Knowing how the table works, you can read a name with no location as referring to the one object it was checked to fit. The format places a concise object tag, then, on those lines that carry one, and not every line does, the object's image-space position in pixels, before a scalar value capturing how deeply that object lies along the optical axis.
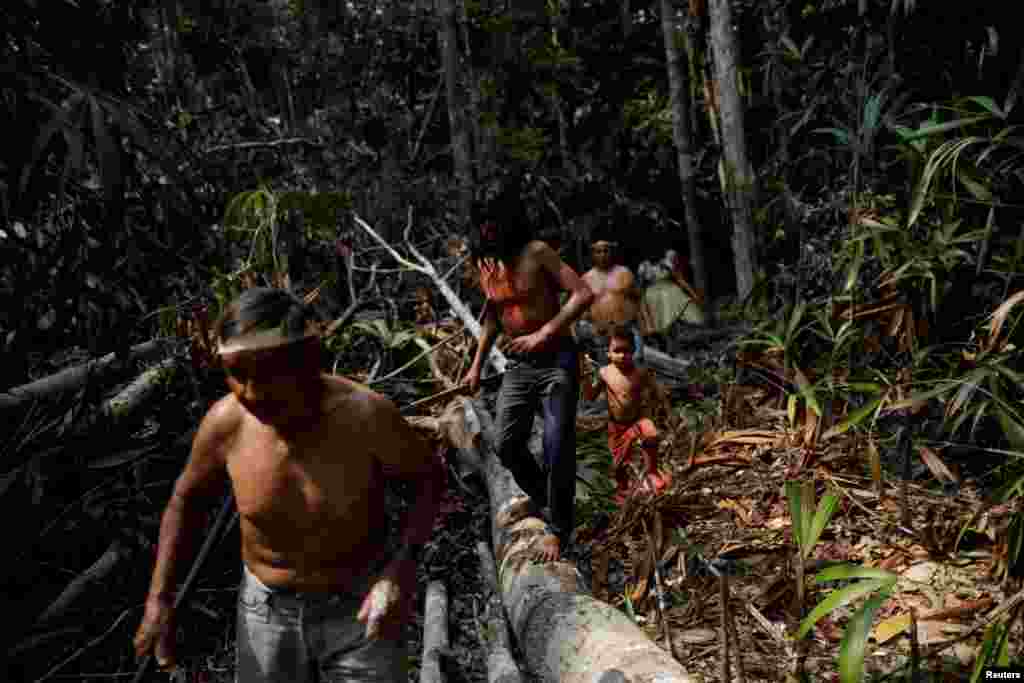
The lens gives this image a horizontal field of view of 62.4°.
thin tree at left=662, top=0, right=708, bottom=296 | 9.98
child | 4.90
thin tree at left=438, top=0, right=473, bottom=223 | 11.38
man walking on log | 3.97
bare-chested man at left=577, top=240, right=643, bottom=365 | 6.89
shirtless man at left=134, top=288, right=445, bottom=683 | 2.00
